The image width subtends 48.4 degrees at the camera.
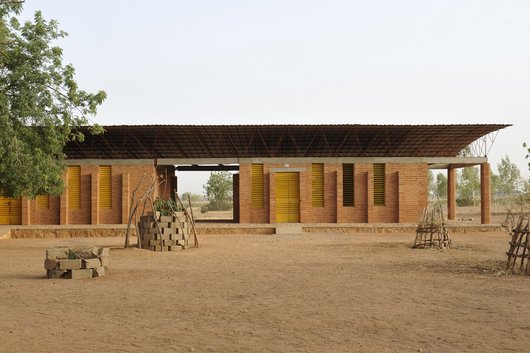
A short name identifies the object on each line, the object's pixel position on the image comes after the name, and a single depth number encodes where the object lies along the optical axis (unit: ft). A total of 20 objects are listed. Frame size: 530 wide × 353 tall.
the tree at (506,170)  181.73
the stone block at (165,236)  63.98
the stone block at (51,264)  42.60
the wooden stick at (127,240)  64.99
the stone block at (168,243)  64.03
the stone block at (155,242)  63.93
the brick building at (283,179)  97.45
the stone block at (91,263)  42.79
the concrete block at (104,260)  43.88
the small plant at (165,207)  66.28
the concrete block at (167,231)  64.13
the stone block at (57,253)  43.16
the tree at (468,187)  204.23
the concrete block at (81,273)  42.47
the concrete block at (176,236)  64.23
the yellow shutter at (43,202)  98.78
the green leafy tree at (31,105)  62.18
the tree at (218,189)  220.31
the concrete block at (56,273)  42.75
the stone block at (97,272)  43.11
